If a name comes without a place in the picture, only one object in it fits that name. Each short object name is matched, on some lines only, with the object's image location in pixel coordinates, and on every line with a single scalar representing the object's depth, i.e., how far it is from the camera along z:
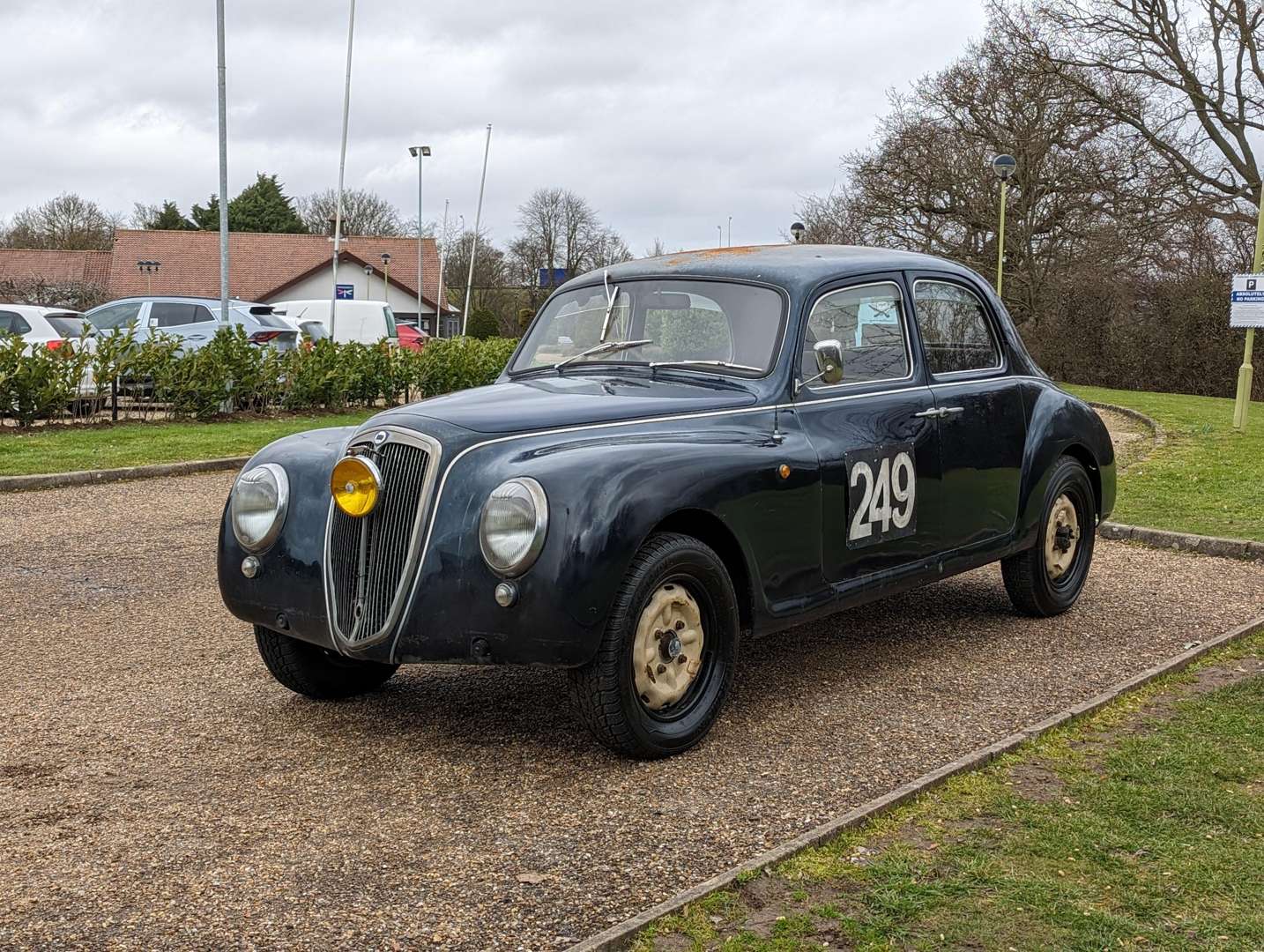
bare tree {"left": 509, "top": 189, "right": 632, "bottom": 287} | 78.12
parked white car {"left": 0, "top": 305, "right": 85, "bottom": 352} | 18.92
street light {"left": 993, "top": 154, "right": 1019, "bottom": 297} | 22.59
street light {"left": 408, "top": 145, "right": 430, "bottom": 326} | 56.84
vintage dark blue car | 4.41
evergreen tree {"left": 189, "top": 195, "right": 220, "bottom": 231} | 86.31
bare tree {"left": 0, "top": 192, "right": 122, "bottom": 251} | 81.75
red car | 37.94
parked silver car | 21.76
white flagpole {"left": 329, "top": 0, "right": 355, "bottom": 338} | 37.22
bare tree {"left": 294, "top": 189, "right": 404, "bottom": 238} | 88.06
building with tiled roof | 63.98
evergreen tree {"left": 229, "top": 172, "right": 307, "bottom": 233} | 84.44
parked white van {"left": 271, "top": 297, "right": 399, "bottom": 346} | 33.53
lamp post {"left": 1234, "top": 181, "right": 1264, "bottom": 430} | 17.31
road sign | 16.56
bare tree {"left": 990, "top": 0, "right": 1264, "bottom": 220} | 29.69
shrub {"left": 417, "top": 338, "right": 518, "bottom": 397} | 20.94
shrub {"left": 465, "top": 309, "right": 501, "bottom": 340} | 65.39
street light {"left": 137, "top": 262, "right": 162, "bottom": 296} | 60.26
